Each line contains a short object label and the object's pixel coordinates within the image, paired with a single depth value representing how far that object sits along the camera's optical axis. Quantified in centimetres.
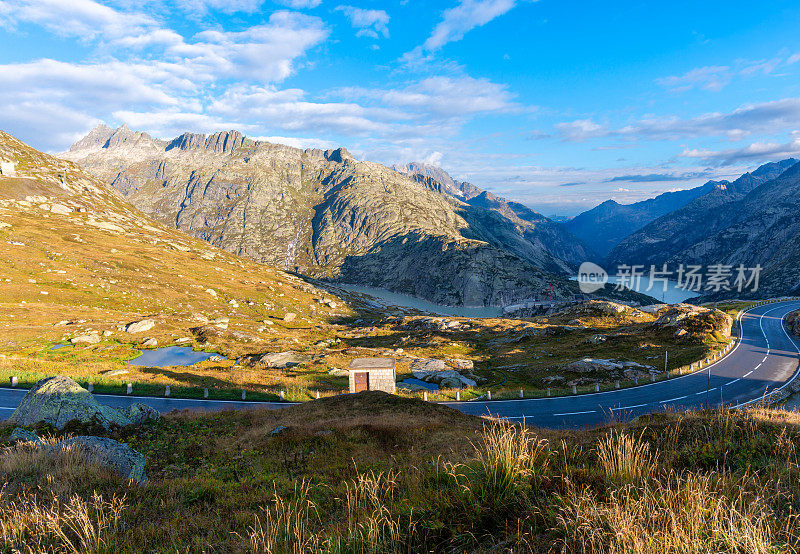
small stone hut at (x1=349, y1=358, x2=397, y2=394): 3572
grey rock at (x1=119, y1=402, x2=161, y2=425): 1648
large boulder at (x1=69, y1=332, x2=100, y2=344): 5207
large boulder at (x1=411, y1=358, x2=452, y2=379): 4753
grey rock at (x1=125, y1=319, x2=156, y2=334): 6313
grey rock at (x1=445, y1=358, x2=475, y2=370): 5372
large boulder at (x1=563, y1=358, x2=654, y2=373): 4416
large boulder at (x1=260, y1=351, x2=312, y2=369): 5272
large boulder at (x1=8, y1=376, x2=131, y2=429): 1443
